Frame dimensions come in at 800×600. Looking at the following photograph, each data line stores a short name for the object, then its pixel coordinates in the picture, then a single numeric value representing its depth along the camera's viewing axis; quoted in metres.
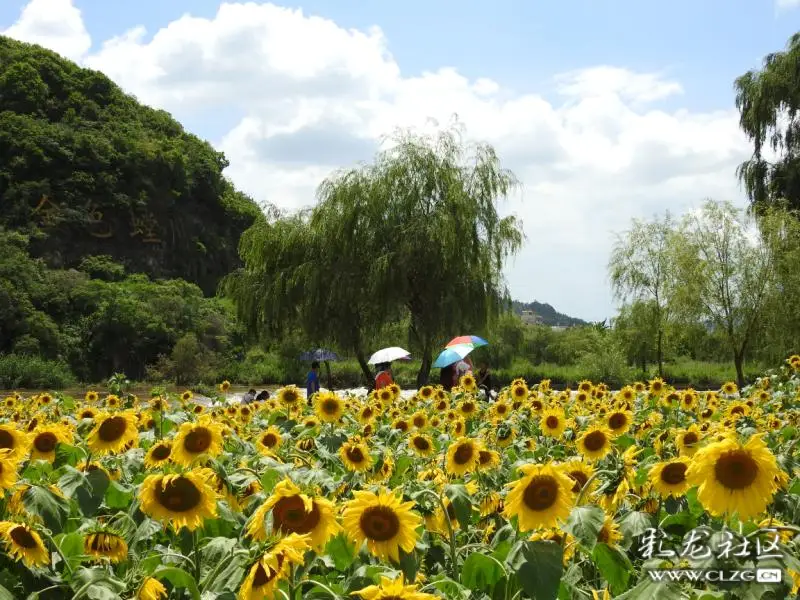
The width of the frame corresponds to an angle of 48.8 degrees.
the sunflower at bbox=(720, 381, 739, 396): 6.82
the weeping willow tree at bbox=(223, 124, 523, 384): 19.83
